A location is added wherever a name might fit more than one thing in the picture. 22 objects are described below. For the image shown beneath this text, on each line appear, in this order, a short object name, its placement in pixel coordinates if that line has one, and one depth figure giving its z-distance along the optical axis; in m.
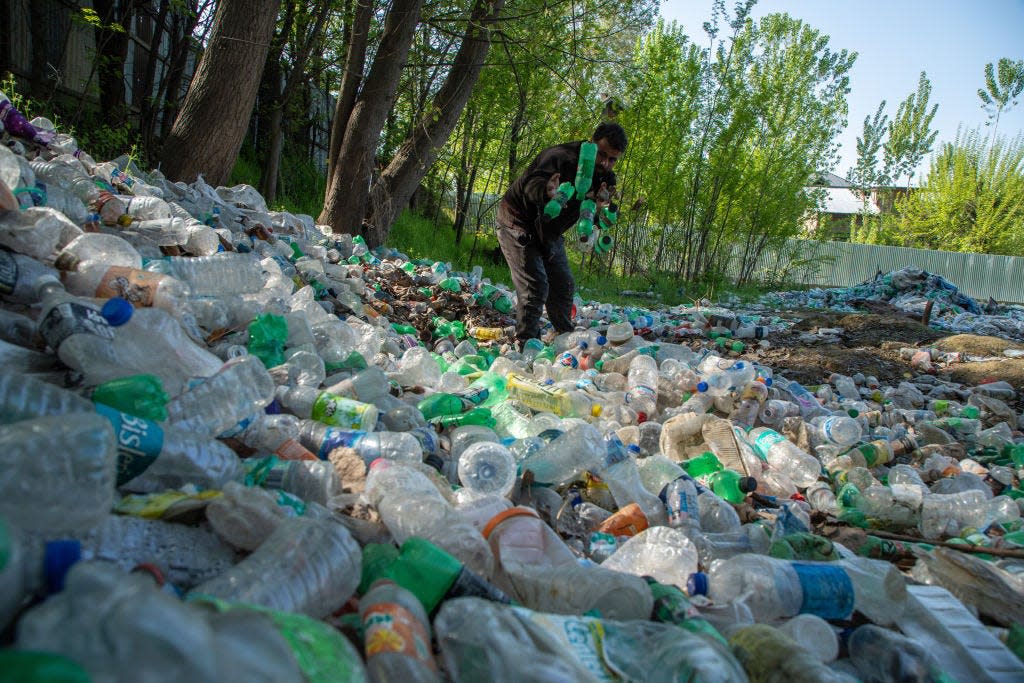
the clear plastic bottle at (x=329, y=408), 2.47
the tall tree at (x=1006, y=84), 28.83
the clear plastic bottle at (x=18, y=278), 2.25
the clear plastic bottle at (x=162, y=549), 1.22
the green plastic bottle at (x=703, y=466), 2.83
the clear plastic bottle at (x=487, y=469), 2.24
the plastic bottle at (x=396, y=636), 1.08
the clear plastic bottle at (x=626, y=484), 2.32
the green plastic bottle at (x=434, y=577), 1.33
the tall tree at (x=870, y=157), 35.53
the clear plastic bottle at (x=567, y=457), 2.51
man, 4.69
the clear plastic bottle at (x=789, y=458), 2.95
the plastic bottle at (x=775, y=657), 1.23
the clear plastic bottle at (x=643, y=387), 3.66
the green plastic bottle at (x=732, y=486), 2.51
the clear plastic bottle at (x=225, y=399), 2.00
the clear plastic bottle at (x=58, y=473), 1.14
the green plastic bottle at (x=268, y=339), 2.89
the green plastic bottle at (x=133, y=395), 1.68
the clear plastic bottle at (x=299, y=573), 1.20
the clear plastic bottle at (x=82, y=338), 1.85
